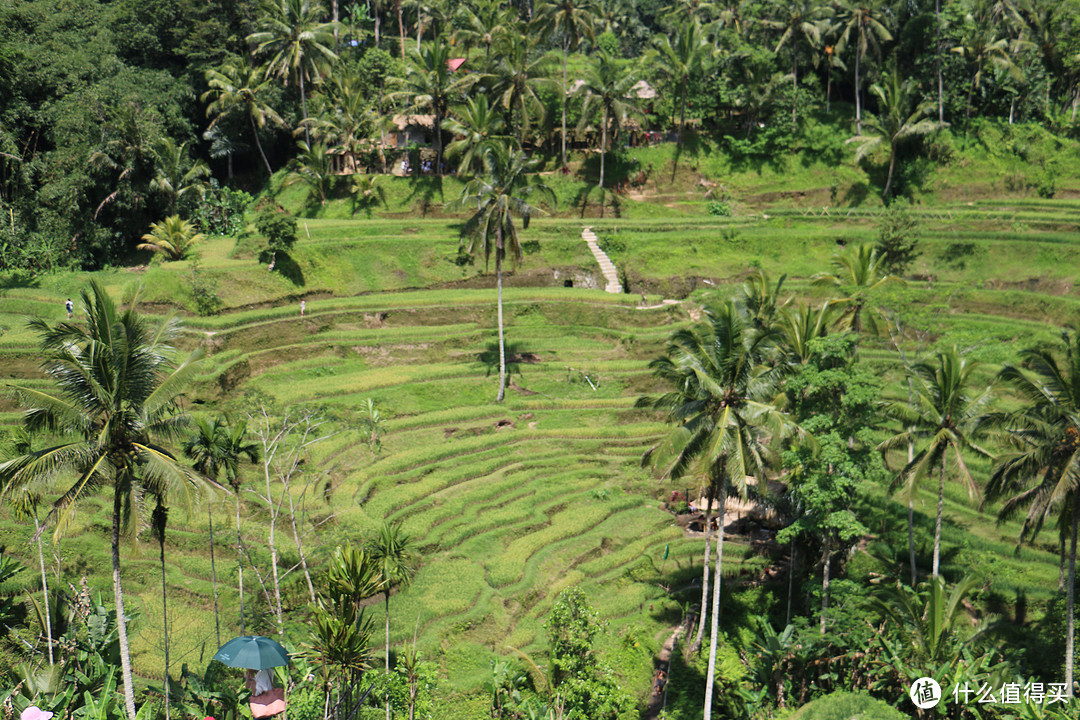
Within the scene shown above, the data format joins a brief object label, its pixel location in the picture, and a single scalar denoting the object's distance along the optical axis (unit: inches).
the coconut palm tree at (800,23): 2527.1
